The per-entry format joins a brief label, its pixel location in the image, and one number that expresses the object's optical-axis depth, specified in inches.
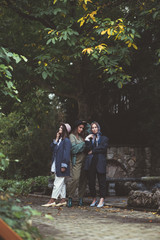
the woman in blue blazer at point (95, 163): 411.2
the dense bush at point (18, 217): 162.2
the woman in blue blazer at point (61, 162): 399.2
